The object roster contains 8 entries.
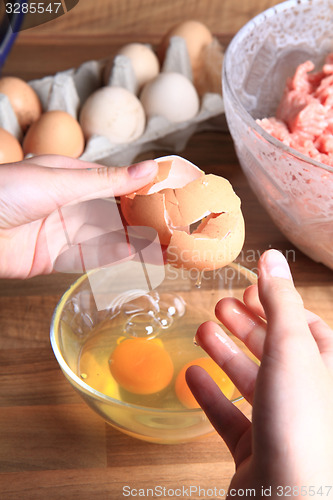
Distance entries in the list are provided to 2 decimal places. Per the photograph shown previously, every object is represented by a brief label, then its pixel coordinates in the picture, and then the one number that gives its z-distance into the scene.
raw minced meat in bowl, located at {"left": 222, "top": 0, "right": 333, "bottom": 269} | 0.42
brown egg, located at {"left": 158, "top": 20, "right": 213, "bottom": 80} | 0.60
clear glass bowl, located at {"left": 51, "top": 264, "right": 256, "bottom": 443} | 0.37
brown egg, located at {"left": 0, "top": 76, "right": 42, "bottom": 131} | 0.55
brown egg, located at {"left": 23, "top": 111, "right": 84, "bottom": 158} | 0.52
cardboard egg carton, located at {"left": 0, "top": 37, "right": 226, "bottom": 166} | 0.53
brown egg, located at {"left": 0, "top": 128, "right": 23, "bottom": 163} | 0.50
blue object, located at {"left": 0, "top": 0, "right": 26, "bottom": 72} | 0.54
